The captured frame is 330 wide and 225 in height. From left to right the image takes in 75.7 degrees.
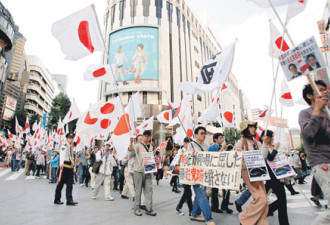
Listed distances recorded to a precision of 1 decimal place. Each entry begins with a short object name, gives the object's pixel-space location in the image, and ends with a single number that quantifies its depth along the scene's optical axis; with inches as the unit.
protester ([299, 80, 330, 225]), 87.0
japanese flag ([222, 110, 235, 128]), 352.5
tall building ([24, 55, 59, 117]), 2273.6
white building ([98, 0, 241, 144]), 1254.9
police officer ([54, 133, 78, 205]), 227.8
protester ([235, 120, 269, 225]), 124.0
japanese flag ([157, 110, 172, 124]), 493.6
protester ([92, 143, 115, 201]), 267.4
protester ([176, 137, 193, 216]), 185.2
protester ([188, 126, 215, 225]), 153.2
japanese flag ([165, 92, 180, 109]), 439.2
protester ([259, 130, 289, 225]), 135.7
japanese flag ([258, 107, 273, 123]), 385.6
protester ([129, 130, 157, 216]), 187.5
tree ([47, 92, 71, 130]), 1371.8
